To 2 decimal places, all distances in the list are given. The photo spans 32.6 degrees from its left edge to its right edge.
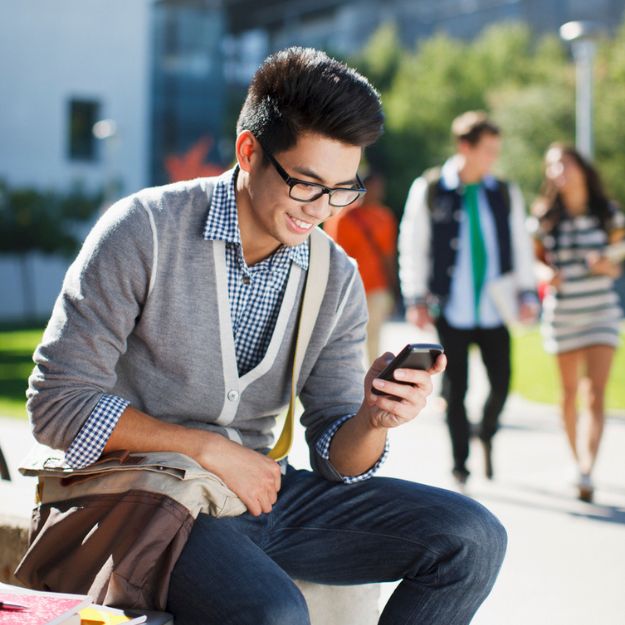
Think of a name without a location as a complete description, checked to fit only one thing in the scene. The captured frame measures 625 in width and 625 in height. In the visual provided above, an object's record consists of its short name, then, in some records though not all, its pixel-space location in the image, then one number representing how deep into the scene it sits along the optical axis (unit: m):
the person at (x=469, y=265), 6.68
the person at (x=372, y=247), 9.59
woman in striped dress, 6.63
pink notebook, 2.14
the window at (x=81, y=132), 40.88
